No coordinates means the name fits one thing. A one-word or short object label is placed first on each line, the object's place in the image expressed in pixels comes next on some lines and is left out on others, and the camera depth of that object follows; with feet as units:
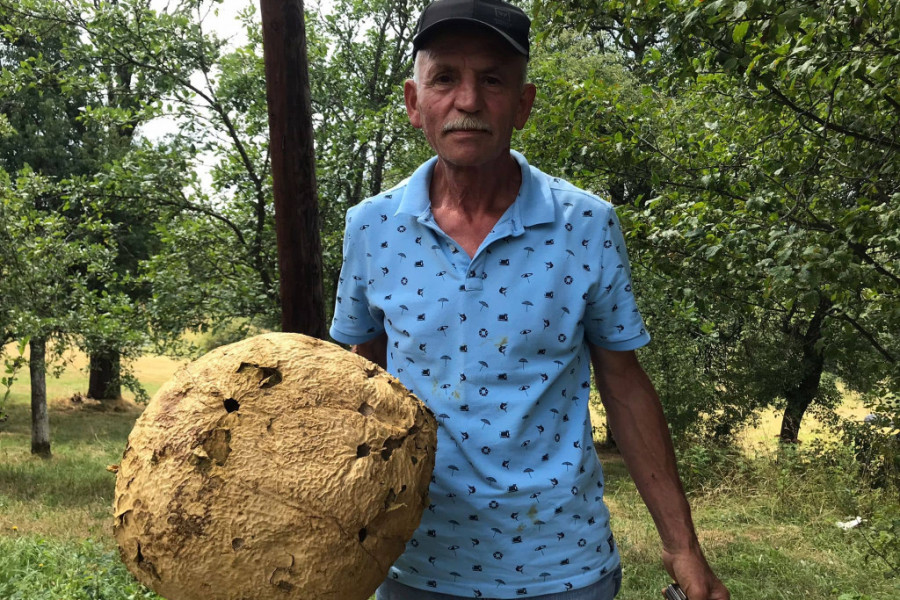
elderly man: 6.40
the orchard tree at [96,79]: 36.73
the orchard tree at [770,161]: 13.71
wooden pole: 9.28
